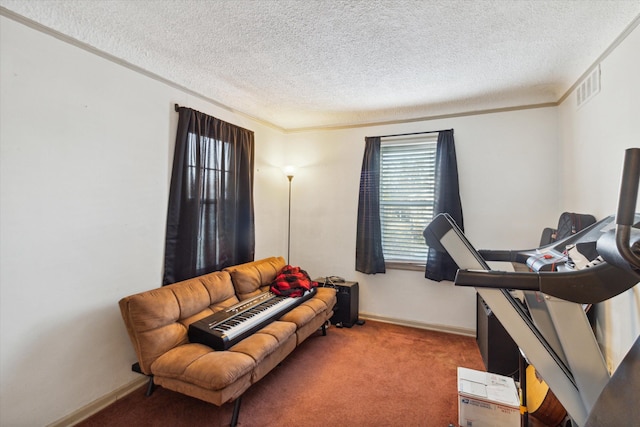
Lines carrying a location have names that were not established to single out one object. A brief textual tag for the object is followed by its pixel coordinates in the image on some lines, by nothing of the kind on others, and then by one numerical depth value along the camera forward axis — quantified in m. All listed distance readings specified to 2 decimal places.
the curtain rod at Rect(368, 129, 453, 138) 3.57
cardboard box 1.79
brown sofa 1.90
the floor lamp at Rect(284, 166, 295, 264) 4.16
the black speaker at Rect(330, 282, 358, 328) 3.63
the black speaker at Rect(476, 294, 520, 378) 2.47
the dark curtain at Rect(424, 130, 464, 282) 3.41
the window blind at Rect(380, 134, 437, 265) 3.65
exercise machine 0.90
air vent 2.25
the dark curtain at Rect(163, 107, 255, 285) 2.70
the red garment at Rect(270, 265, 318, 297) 3.14
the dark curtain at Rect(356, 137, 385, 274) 3.78
